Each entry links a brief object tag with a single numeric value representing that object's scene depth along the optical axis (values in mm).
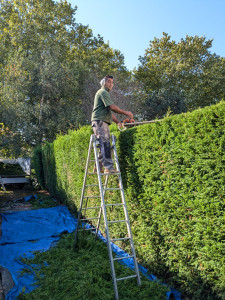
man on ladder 4688
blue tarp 4291
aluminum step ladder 3659
